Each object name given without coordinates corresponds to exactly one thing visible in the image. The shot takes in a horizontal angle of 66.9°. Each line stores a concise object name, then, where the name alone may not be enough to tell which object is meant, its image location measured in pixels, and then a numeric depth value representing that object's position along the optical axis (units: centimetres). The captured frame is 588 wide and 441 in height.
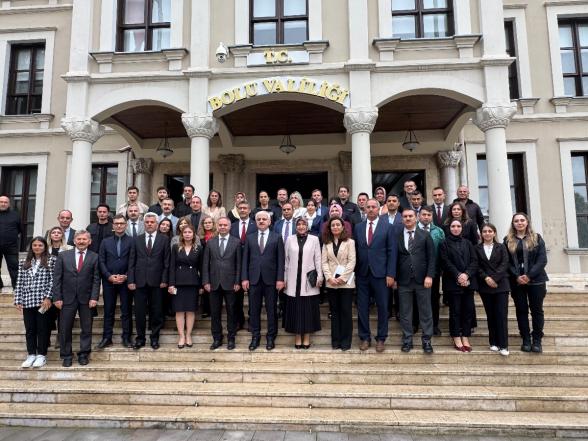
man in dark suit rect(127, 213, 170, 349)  654
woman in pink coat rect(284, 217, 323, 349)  635
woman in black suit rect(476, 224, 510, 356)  611
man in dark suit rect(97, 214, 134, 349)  654
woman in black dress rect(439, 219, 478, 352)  621
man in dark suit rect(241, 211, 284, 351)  638
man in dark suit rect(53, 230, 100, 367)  621
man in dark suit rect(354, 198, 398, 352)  626
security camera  927
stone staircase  487
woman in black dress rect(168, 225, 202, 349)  652
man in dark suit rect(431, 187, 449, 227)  735
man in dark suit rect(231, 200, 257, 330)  721
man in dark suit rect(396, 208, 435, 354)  613
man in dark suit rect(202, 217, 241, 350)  648
